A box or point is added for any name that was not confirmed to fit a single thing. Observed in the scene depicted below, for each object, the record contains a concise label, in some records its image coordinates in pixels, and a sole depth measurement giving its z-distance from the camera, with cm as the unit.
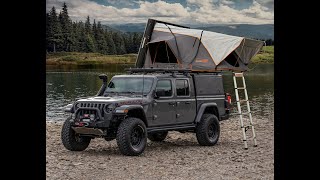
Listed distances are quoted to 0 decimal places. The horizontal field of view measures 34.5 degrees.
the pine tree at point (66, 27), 14012
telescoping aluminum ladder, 1677
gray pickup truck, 1423
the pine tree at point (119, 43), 13562
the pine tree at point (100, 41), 14309
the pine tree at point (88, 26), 15655
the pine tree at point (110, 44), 13841
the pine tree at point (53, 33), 13588
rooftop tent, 1792
